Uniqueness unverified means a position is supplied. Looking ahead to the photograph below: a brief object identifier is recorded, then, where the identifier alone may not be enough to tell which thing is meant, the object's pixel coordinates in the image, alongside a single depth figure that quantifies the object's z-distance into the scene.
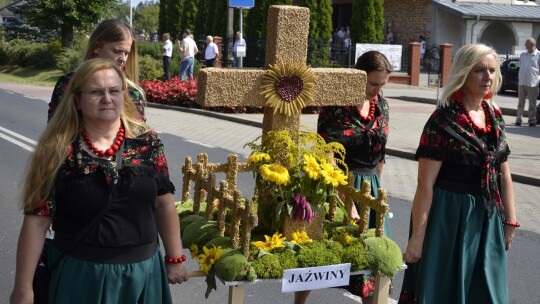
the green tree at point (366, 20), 36.06
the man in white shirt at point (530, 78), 18.64
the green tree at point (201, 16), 45.75
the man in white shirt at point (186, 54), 26.19
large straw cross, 4.04
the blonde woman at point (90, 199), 3.23
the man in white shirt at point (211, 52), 29.47
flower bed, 21.61
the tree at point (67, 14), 37.53
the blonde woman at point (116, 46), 4.45
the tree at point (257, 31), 32.47
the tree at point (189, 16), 47.38
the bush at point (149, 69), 28.41
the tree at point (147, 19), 84.50
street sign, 20.53
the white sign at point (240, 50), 23.77
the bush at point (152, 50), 31.80
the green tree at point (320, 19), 35.47
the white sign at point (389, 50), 29.55
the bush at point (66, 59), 32.07
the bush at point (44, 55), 37.28
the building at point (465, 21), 41.25
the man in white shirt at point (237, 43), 24.76
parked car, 29.92
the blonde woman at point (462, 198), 4.32
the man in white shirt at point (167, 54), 27.50
